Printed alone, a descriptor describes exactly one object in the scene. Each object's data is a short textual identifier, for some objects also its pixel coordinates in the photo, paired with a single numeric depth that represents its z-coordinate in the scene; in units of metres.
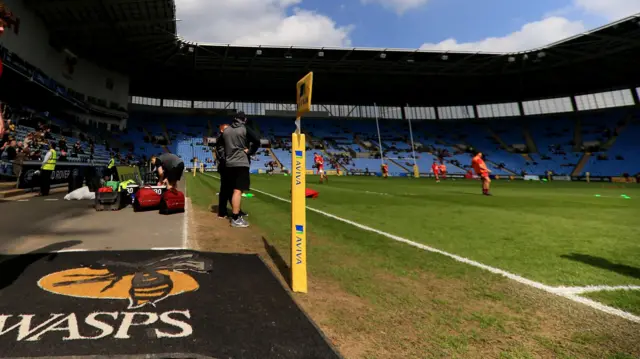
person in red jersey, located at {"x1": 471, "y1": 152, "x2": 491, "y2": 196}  13.83
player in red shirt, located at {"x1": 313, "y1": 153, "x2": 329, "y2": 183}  21.92
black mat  1.80
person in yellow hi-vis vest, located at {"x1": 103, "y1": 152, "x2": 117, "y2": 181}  9.64
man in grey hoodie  5.82
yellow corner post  2.85
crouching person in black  7.73
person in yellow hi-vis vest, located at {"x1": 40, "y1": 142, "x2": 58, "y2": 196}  10.88
